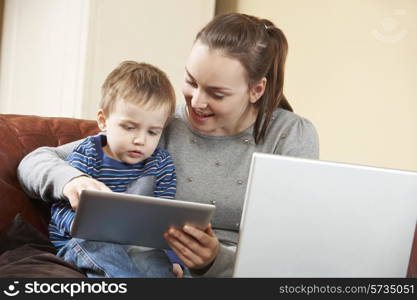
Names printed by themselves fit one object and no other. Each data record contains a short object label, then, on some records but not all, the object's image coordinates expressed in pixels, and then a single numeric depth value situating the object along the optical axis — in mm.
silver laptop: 1675
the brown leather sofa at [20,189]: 1895
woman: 2078
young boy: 2023
